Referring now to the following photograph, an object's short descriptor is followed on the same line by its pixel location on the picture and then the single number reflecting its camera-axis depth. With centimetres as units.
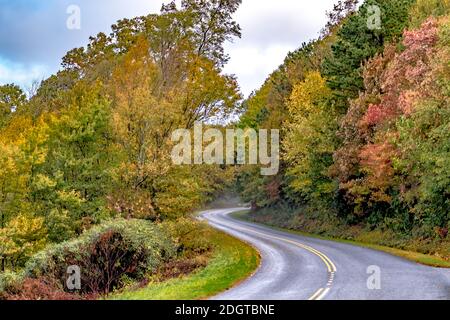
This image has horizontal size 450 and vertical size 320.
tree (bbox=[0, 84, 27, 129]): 5788
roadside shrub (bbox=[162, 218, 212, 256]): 3372
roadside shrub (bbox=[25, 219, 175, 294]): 2708
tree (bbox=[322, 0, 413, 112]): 4244
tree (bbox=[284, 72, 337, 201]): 4747
